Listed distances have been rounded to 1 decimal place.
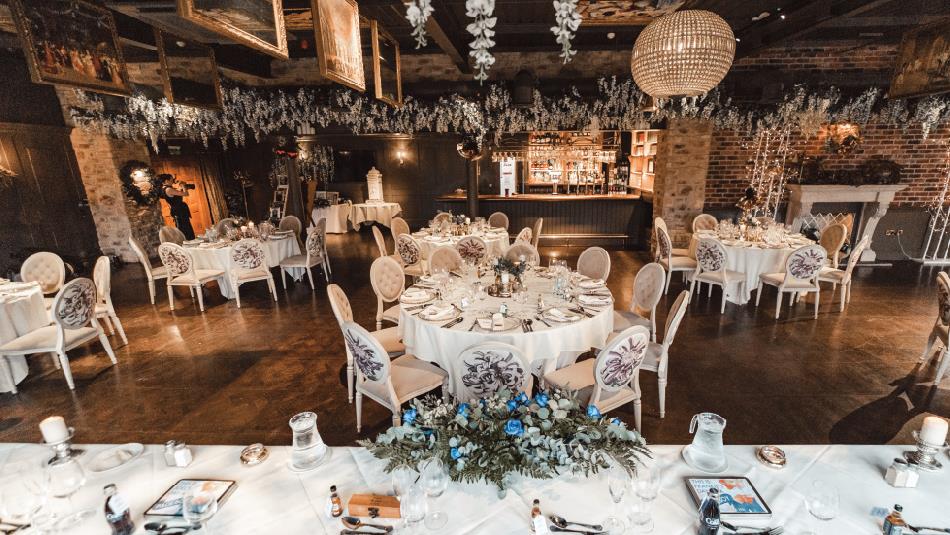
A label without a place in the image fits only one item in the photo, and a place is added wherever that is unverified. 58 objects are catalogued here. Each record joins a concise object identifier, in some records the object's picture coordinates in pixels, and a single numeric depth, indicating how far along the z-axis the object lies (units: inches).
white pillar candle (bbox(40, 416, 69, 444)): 68.2
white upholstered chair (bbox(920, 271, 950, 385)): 143.4
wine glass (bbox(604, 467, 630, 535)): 56.8
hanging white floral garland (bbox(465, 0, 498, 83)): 62.0
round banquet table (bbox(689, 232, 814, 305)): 216.8
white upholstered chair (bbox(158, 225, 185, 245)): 271.3
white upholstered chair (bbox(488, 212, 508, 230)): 327.9
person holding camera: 343.0
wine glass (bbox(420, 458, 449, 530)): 61.3
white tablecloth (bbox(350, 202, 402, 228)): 467.5
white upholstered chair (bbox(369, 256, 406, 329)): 171.2
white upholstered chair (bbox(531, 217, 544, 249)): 285.2
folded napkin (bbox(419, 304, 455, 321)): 126.3
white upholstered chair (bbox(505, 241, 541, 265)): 201.8
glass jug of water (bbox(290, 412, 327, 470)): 69.9
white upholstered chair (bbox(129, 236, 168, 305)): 229.5
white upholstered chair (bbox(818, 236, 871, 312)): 201.5
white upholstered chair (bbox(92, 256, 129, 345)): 182.4
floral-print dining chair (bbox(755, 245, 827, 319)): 197.6
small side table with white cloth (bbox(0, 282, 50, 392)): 152.4
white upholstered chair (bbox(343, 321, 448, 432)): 107.3
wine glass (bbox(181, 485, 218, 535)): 56.2
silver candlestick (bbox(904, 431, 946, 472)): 65.7
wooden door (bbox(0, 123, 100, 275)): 268.8
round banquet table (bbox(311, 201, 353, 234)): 474.3
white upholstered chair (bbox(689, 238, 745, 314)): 212.2
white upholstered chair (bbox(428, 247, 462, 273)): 195.0
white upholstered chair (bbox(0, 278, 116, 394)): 149.3
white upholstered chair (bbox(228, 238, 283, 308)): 235.3
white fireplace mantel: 296.8
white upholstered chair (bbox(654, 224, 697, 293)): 243.3
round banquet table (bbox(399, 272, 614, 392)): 117.5
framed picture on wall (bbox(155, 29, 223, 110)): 208.7
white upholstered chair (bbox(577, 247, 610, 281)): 180.2
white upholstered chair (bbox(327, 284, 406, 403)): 129.2
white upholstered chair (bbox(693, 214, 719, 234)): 291.1
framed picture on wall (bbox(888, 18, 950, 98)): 144.9
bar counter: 370.6
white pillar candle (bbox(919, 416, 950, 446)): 64.7
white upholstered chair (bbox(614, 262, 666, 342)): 155.3
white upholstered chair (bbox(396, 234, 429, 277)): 245.8
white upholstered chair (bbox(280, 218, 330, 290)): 265.3
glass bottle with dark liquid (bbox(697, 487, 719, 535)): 53.9
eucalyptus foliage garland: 61.7
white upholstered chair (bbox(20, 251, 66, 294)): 198.4
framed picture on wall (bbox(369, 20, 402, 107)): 166.2
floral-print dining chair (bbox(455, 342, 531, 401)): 97.6
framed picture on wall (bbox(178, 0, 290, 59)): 82.2
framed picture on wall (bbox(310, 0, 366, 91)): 105.3
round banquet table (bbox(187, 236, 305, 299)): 239.3
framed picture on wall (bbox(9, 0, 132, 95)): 119.0
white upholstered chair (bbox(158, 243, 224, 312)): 225.8
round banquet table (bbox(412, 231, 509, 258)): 260.7
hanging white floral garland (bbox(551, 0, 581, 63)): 61.5
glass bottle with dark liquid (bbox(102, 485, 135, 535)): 56.0
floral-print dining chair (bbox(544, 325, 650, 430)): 101.1
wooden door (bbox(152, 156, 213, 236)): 433.7
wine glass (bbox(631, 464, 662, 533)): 57.6
